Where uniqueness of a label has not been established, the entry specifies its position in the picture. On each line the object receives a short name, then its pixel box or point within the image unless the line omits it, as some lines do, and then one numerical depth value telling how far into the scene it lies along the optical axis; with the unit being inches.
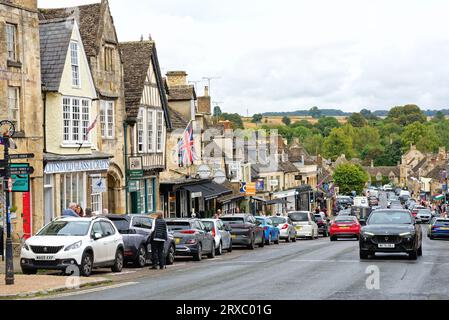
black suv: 1107.9
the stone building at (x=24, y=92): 1315.2
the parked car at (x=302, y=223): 2203.5
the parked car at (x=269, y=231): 1782.7
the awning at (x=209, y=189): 2127.2
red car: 2025.1
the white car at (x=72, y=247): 940.0
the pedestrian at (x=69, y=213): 1149.1
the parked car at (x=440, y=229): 2119.8
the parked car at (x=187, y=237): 1256.2
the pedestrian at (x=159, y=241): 1074.3
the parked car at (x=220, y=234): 1384.1
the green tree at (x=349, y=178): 6186.0
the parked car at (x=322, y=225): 2546.8
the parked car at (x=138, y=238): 1120.2
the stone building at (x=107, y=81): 1688.5
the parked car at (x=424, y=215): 3514.0
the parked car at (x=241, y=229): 1596.9
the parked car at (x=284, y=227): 1991.9
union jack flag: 2041.1
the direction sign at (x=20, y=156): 872.4
